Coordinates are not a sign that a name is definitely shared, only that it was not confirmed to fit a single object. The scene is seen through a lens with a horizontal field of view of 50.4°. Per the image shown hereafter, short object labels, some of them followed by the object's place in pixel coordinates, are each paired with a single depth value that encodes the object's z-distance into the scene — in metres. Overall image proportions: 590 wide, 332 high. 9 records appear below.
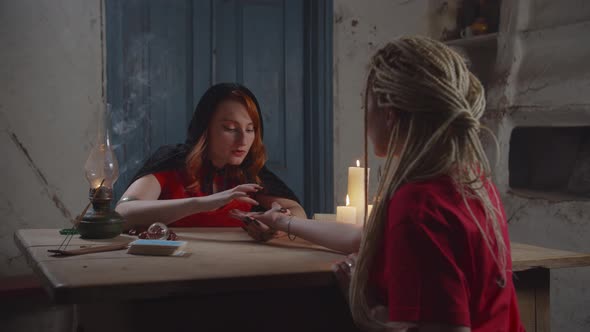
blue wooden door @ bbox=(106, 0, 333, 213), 3.77
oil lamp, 2.00
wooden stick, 1.67
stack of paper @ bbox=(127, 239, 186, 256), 1.69
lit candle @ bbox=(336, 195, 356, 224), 1.97
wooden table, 1.35
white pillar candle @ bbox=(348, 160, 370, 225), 2.01
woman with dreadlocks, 1.08
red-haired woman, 2.65
